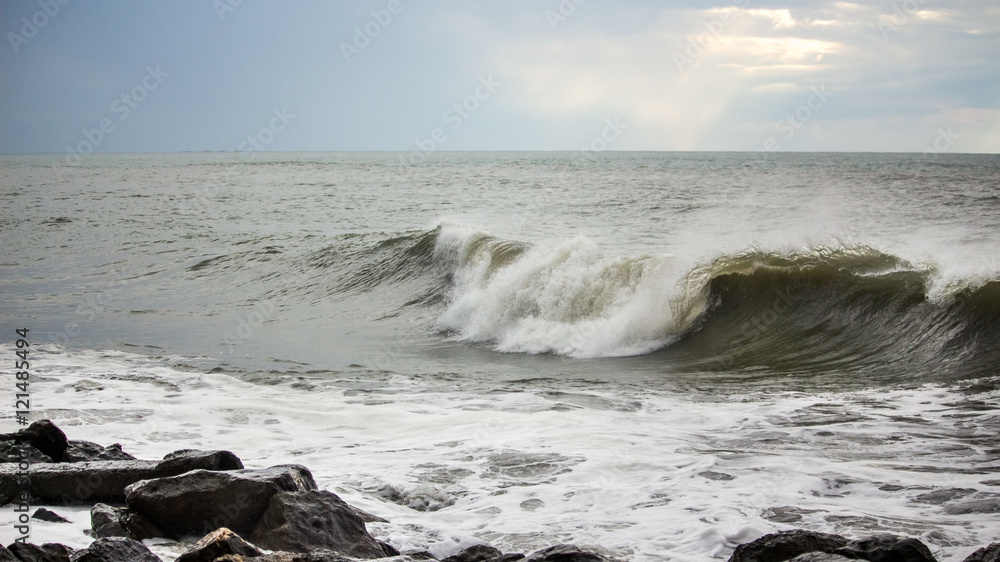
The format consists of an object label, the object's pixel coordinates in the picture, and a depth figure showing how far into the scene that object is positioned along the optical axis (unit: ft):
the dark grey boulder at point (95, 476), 13.69
